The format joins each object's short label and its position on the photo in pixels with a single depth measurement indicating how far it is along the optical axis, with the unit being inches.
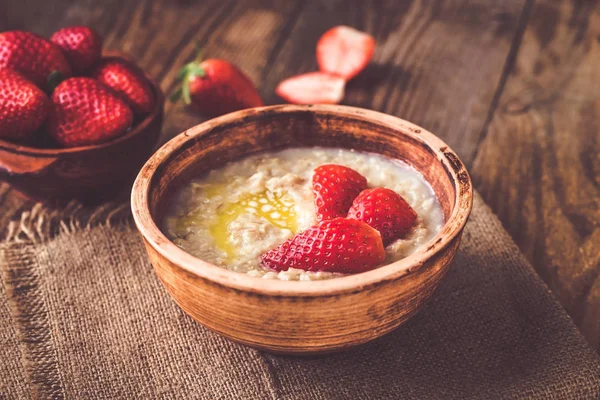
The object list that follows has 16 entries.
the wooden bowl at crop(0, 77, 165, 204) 19.7
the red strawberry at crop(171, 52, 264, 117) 23.5
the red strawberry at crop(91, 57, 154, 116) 21.1
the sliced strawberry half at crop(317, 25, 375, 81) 26.1
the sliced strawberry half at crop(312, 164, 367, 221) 17.4
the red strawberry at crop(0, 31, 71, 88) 20.4
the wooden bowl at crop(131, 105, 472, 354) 15.0
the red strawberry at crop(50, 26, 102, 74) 21.5
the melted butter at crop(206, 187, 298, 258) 17.4
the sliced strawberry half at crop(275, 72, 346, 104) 24.9
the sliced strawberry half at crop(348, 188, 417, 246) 16.7
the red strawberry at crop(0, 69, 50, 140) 19.4
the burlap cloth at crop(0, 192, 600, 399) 16.7
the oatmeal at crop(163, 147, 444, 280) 16.8
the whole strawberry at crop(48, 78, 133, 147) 19.8
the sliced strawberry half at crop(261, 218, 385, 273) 15.8
